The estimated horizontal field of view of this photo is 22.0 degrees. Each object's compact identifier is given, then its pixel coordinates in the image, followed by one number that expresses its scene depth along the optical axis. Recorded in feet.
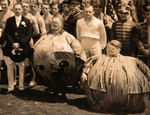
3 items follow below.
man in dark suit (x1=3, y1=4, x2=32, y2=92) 26.30
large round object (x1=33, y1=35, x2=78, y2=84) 23.93
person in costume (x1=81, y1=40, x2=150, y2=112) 21.56
